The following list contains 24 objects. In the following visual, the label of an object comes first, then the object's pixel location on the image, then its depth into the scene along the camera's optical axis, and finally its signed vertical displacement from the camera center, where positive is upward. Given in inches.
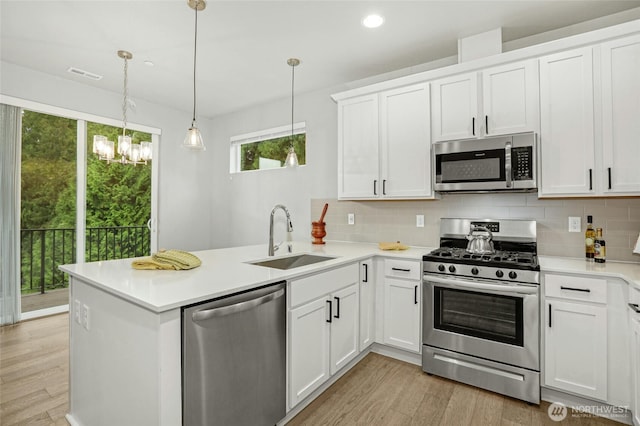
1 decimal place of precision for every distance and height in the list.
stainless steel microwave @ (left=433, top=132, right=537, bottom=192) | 95.1 +16.5
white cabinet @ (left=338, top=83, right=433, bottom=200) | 114.3 +27.0
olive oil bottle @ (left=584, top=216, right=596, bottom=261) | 93.0 -6.8
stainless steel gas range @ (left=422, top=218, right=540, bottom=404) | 84.9 -27.7
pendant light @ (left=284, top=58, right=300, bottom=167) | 120.5 +22.1
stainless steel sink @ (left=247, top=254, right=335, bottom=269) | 103.1 -15.2
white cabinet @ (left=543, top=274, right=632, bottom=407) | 76.1 -30.2
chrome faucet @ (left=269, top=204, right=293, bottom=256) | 98.6 -8.1
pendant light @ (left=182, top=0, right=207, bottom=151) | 87.0 +21.0
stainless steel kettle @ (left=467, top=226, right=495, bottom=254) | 104.7 -8.8
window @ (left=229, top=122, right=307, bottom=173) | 166.4 +38.6
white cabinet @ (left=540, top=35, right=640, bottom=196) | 83.4 +26.3
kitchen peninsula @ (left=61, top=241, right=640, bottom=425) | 51.5 -19.8
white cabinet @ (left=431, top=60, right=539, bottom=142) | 96.0 +36.3
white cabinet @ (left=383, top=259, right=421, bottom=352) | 103.3 -29.3
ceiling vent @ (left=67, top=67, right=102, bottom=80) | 135.9 +62.3
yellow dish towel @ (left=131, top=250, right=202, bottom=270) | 75.1 -11.1
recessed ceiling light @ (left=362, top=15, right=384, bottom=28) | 97.4 +60.6
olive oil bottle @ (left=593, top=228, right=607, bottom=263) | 89.3 -9.3
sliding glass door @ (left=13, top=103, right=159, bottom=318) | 146.6 +6.6
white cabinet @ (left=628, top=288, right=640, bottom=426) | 68.9 -29.7
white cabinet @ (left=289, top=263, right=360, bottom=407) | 75.9 -30.0
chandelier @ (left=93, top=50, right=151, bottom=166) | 110.3 +23.8
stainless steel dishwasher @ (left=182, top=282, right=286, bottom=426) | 54.3 -27.4
